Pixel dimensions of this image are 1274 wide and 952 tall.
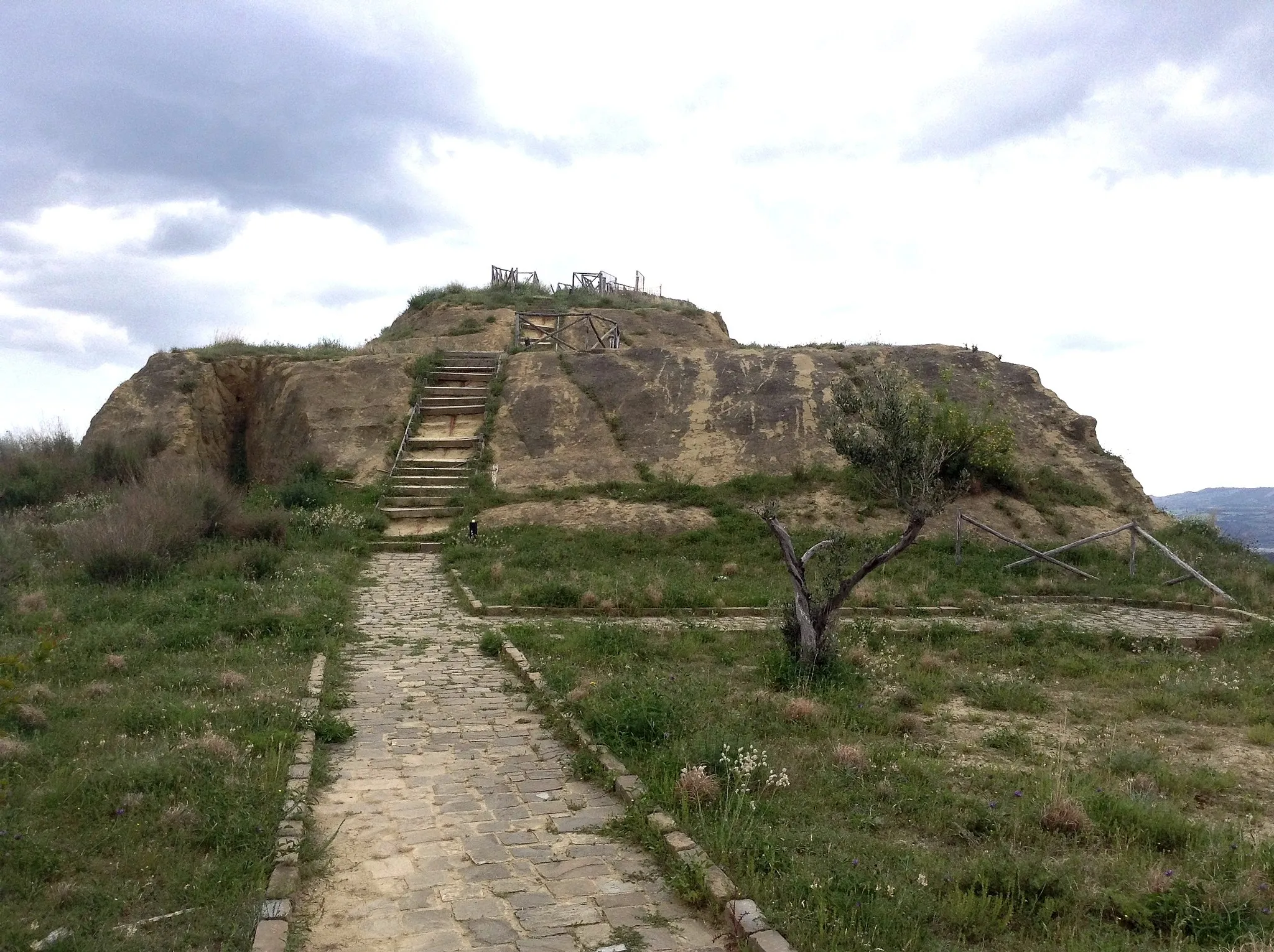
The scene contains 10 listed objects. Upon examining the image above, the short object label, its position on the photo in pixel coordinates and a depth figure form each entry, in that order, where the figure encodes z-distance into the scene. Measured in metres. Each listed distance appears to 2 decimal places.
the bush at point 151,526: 11.82
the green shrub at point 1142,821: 5.21
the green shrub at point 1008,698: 8.40
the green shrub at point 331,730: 6.80
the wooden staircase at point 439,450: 17.52
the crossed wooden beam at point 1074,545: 14.16
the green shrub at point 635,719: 6.60
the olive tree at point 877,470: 8.62
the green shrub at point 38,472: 18.30
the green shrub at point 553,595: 11.96
